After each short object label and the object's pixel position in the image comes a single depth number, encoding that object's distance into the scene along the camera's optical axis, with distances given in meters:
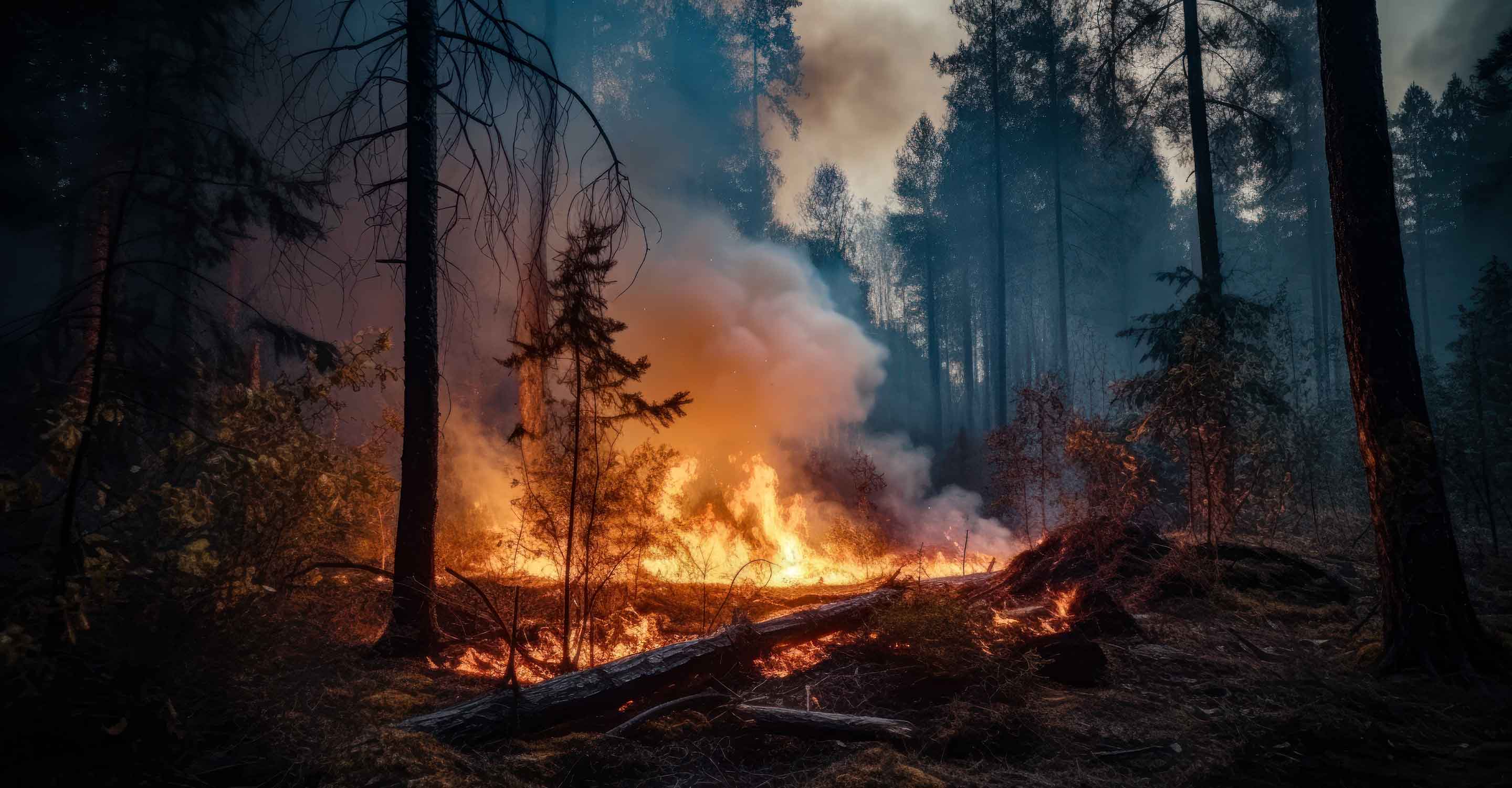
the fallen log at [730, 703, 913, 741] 4.32
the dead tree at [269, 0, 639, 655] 4.57
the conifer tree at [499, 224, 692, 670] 6.49
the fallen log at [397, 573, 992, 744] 4.07
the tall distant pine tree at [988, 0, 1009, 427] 25.72
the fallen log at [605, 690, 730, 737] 4.45
